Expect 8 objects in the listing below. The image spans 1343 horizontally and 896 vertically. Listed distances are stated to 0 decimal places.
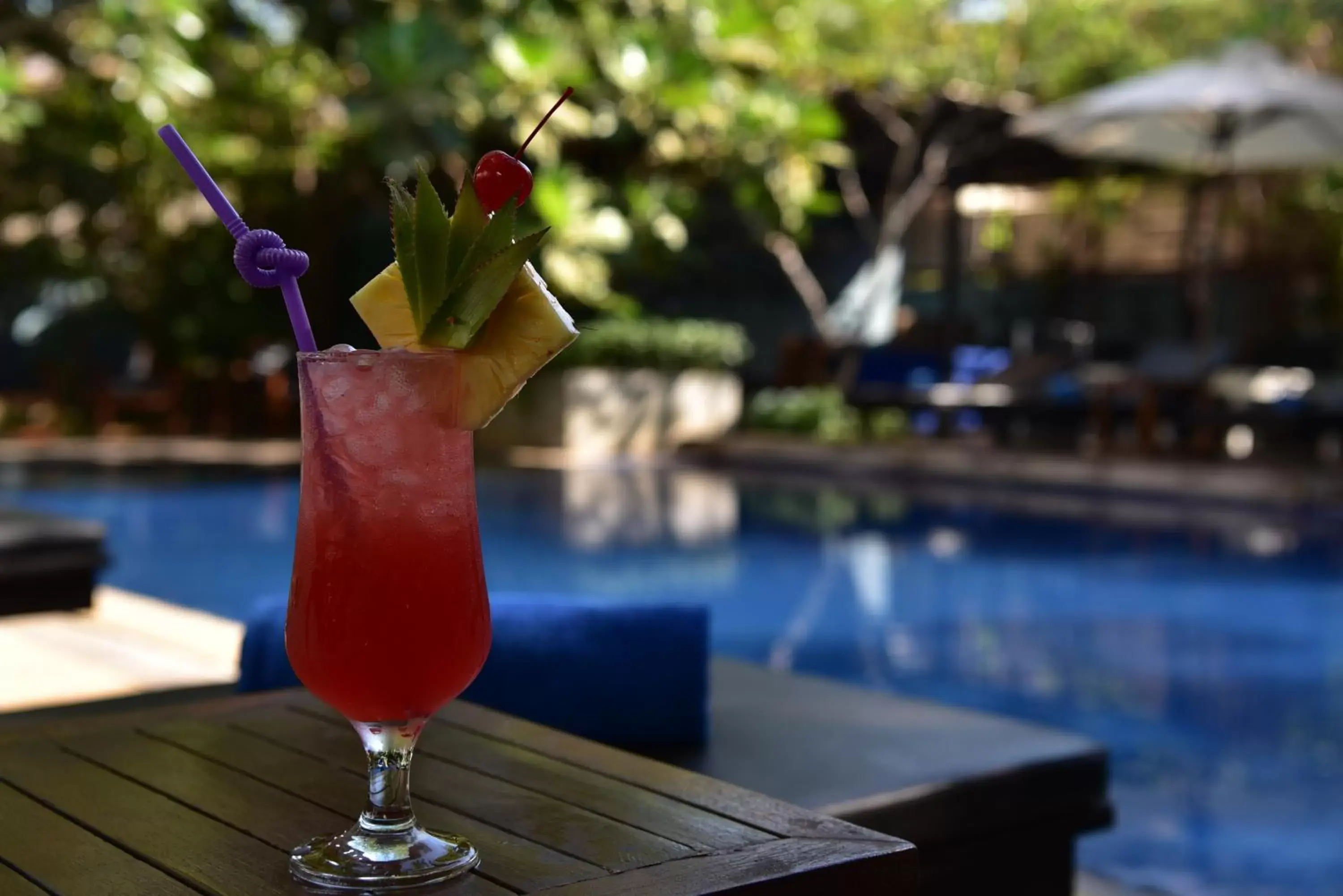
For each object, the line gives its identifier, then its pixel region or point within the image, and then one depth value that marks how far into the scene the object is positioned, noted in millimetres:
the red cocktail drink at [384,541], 1010
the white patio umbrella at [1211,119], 10016
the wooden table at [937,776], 1802
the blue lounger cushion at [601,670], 1896
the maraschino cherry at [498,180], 994
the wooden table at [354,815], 968
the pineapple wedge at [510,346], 980
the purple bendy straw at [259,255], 1031
